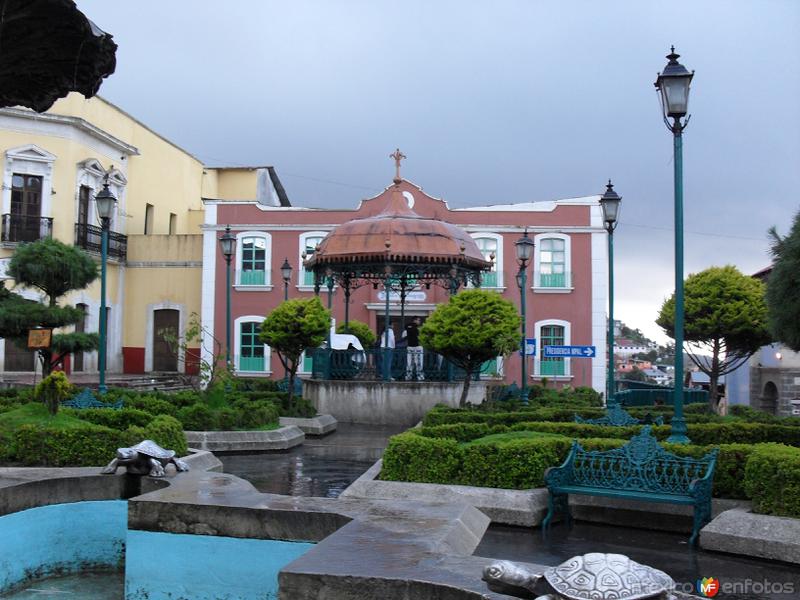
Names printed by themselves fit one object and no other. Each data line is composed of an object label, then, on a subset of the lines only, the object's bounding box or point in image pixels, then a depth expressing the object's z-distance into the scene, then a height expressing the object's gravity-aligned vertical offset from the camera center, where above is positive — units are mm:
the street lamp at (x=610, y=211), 14555 +2581
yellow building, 27906 +5514
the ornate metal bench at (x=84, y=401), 12609 -862
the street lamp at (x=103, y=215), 14379 +2413
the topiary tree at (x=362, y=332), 24000 +548
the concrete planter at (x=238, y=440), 13070 -1502
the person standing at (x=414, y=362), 19188 -257
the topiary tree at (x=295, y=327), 16953 +479
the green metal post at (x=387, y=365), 18750 -327
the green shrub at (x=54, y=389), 9266 -487
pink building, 30359 +3110
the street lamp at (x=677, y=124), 8922 +2686
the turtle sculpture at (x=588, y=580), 3213 -936
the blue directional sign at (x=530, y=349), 27672 +136
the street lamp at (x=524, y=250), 17141 +2203
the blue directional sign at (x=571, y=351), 19234 +52
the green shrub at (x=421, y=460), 8289 -1129
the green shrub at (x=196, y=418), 13625 -1176
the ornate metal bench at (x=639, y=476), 7094 -1134
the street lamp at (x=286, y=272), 26094 +2567
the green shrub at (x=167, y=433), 9000 -967
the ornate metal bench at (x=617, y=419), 11945 -982
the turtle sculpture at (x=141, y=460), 6598 -927
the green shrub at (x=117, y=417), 10281 -890
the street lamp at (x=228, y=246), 21266 +2717
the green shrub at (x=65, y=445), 8492 -1042
